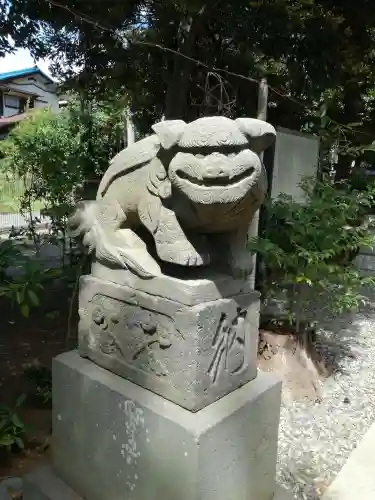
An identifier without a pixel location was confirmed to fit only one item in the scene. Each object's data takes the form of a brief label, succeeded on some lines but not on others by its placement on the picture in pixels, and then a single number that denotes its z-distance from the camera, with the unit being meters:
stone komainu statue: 1.20
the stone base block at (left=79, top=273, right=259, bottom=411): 1.34
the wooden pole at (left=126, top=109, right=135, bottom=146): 3.96
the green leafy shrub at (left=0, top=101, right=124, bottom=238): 3.34
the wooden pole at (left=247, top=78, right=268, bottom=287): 2.72
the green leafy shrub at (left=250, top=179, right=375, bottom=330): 2.61
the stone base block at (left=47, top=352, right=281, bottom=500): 1.34
